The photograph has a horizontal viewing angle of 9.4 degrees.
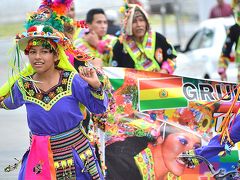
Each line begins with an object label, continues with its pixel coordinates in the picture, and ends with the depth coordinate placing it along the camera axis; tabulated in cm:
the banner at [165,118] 1328
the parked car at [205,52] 2584
